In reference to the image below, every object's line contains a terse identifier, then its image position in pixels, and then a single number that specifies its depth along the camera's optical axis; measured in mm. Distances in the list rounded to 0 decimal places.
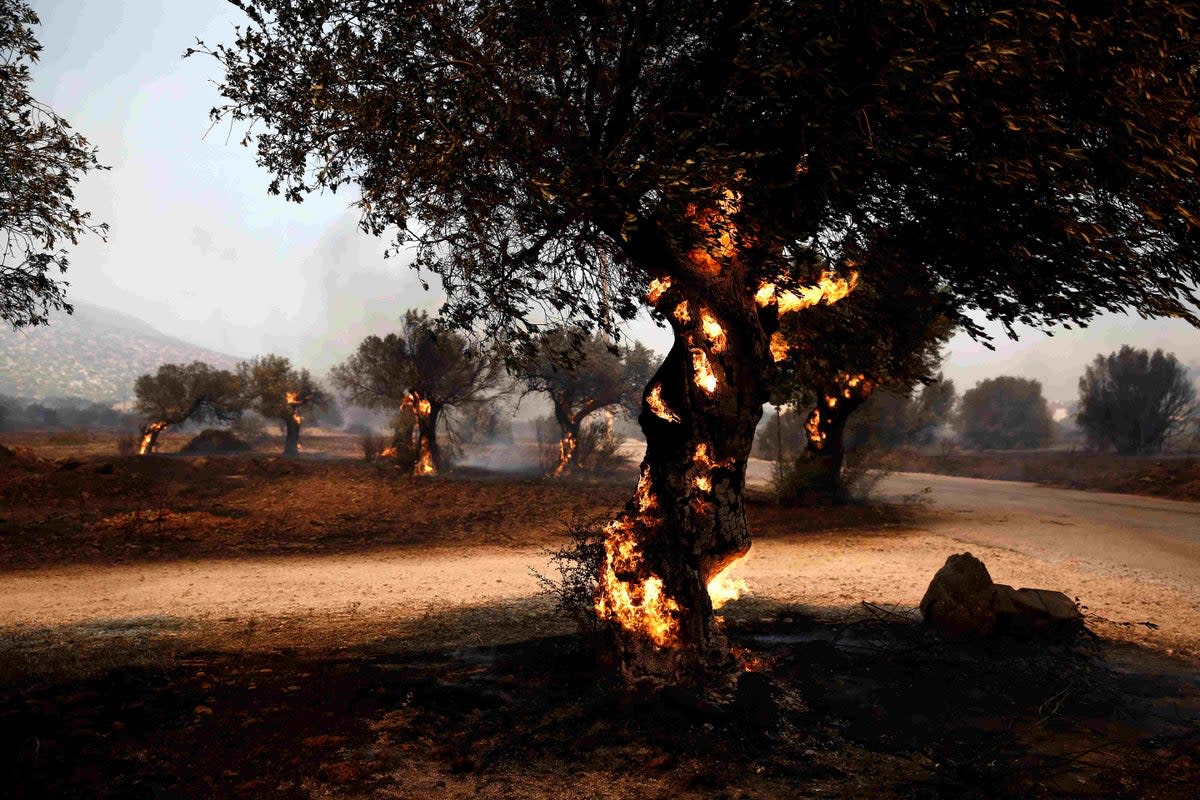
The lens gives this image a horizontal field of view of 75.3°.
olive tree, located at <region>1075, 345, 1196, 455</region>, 48250
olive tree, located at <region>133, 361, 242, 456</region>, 50156
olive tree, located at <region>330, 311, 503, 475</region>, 37125
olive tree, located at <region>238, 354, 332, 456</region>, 53250
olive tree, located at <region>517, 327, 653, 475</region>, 43125
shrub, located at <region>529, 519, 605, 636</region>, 8219
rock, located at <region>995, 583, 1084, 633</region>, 9227
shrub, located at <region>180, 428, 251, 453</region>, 54406
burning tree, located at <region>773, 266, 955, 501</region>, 10445
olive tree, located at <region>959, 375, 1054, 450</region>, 76312
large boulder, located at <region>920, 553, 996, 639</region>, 9281
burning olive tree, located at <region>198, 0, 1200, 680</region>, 6078
